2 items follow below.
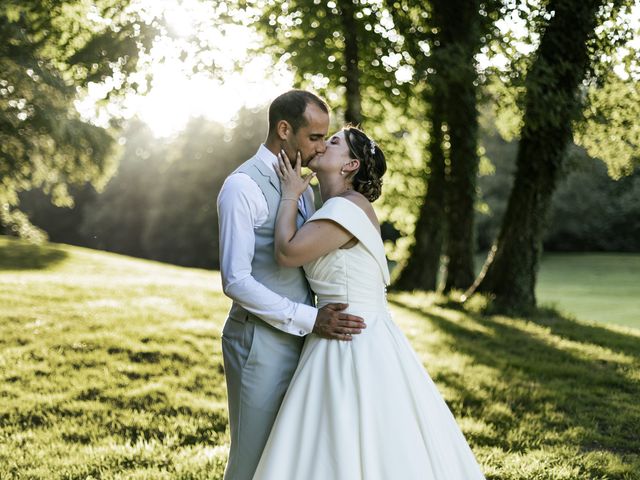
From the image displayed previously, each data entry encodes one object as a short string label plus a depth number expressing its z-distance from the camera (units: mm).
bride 3256
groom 3309
